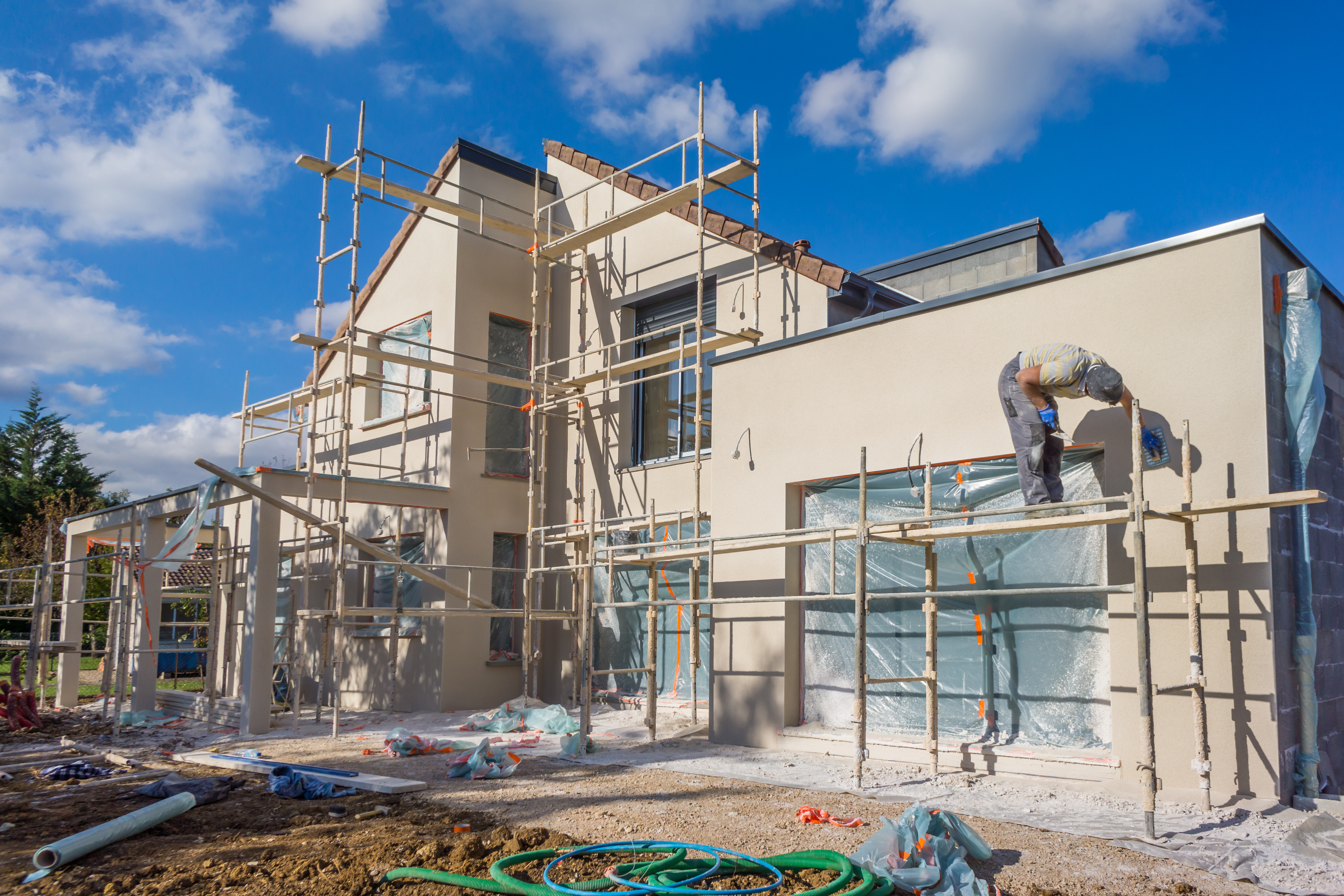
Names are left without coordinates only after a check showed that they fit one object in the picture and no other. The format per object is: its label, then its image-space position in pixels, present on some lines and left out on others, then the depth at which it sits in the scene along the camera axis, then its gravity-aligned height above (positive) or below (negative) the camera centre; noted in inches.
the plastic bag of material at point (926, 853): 172.9 -55.6
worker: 259.6 +46.4
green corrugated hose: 170.4 -58.5
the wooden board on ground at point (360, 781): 275.9 -65.7
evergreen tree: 1069.8 +113.6
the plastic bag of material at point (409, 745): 350.9 -68.6
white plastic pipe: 198.4 -62.3
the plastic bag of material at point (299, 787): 273.7 -65.4
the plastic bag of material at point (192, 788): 268.4 -65.3
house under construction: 254.7 +23.2
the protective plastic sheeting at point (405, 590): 512.7 -14.9
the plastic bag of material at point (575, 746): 342.3 -66.3
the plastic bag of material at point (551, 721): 406.9 -68.5
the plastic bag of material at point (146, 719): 454.9 -77.5
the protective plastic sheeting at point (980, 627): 285.4 -20.2
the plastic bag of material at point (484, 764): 301.4 -64.7
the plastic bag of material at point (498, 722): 416.8 -71.4
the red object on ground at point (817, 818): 227.9 -61.5
